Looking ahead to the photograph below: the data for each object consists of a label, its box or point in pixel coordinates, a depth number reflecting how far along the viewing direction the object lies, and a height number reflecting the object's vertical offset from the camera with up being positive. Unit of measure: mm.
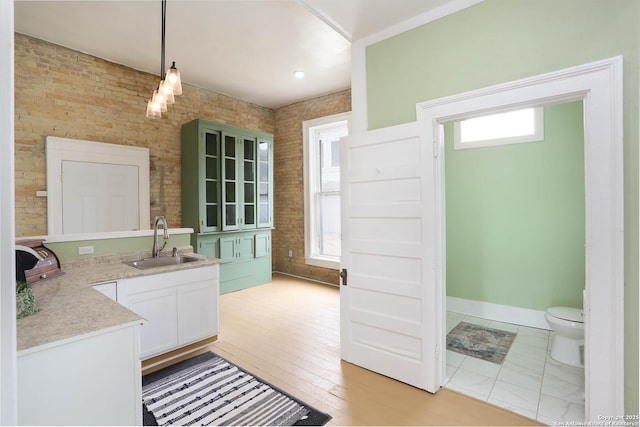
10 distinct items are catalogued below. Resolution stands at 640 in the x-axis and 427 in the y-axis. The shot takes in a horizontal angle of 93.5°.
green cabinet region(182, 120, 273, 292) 4566 +275
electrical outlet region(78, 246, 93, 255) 2617 -308
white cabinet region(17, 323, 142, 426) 1192 -723
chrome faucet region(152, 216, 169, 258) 2986 -297
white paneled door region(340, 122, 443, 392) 2252 -366
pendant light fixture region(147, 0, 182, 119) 2178 +923
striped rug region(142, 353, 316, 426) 1982 -1342
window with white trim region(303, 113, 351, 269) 5465 +377
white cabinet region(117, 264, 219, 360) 2467 -811
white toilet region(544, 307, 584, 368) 2574 -1126
